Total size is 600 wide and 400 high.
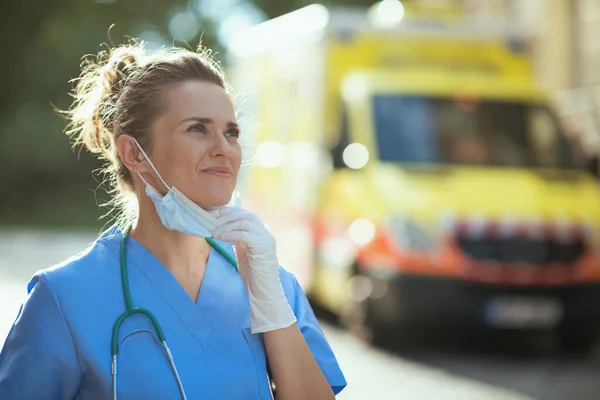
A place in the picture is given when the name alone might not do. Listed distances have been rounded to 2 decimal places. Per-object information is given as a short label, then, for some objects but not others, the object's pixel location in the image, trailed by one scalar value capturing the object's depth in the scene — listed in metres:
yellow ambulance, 9.34
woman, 2.62
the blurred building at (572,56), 16.98
